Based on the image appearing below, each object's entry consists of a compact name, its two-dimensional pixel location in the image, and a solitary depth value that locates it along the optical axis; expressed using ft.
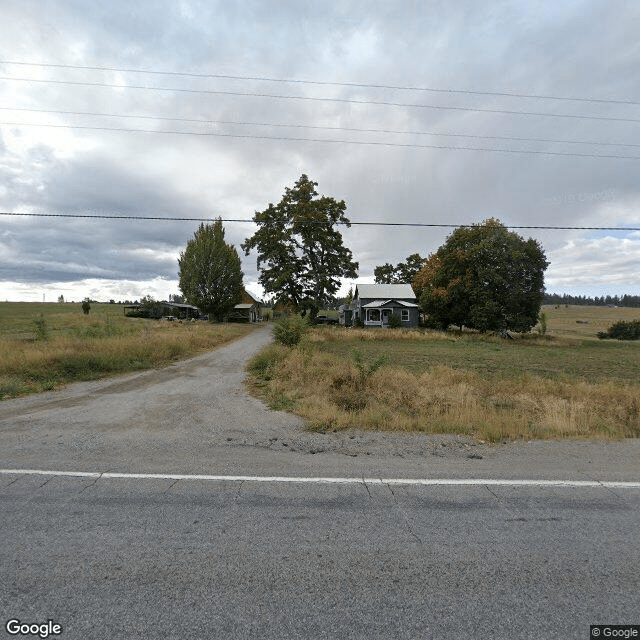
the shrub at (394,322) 159.12
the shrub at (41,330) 54.52
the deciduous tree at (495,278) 131.85
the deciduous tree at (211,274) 173.27
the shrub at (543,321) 150.90
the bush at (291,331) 61.77
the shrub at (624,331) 177.06
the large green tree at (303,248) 142.31
